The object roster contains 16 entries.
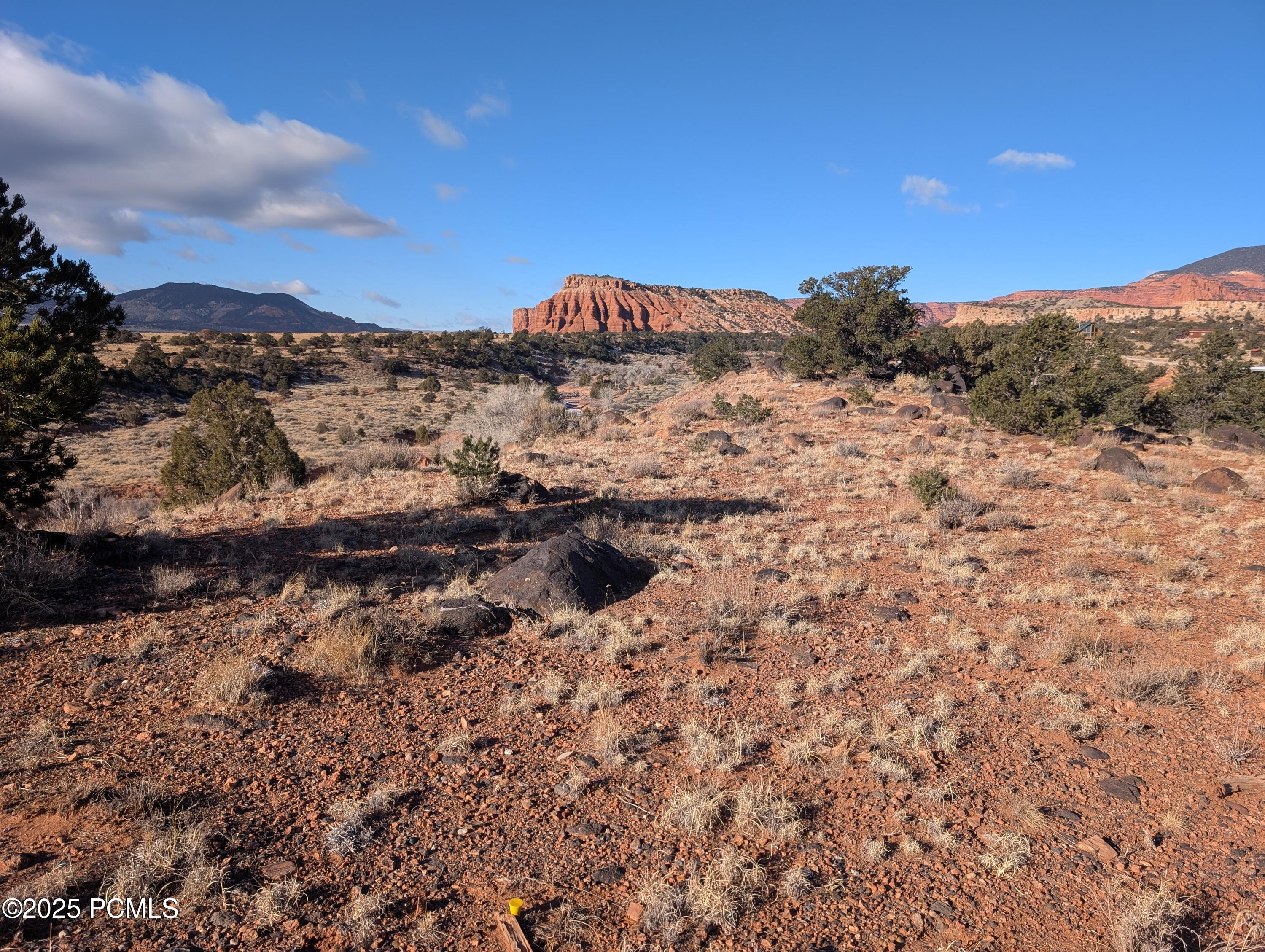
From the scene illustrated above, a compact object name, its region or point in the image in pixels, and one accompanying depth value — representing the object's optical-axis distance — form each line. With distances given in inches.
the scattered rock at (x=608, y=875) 135.2
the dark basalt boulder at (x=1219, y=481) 508.1
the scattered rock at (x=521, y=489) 466.0
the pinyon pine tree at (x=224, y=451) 488.1
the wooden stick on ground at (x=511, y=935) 116.8
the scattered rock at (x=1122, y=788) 167.0
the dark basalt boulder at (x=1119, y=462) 557.6
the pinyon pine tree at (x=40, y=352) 227.3
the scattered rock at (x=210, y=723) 177.5
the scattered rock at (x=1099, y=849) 144.7
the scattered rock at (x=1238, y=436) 813.2
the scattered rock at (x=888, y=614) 281.4
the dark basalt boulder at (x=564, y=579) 276.5
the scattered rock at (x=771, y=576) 321.4
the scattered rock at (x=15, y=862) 121.6
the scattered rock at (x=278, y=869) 129.6
